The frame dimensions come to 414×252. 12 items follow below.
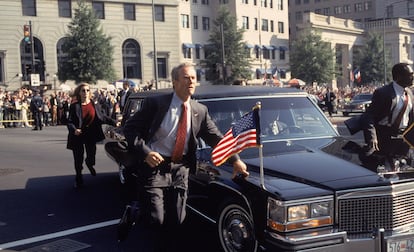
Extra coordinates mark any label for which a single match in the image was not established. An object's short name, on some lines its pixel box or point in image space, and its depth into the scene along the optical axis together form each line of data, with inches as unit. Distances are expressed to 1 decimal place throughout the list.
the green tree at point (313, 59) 2480.3
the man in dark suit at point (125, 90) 601.7
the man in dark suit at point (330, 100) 1205.3
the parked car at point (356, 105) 1278.3
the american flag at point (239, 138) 159.5
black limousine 149.6
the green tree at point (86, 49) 1855.3
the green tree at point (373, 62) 2973.2
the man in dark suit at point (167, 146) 165.2
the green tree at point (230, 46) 2311.8
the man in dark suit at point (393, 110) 220.4
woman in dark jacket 330.0
